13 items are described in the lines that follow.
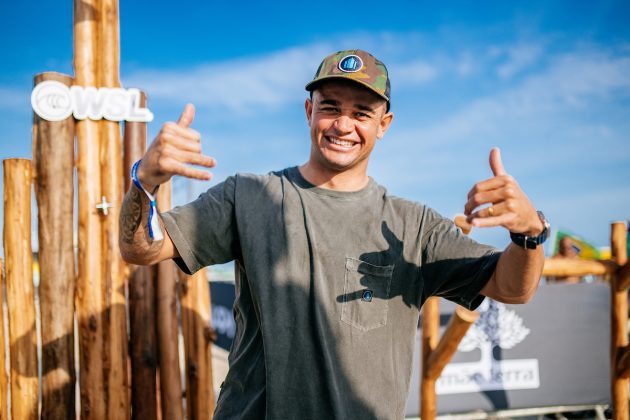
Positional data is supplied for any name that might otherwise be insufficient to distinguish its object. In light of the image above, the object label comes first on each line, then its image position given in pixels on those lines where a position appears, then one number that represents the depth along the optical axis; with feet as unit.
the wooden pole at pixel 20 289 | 12.77
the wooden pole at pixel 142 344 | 13.66
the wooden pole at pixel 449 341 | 13.14
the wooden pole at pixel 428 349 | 14.61
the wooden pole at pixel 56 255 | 12.99
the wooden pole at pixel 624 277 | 15.53
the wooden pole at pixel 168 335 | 13.83
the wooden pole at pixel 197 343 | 14.07
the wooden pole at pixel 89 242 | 13.12
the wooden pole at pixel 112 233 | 13.25
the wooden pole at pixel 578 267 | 15.85
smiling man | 6.03
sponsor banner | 17.22
